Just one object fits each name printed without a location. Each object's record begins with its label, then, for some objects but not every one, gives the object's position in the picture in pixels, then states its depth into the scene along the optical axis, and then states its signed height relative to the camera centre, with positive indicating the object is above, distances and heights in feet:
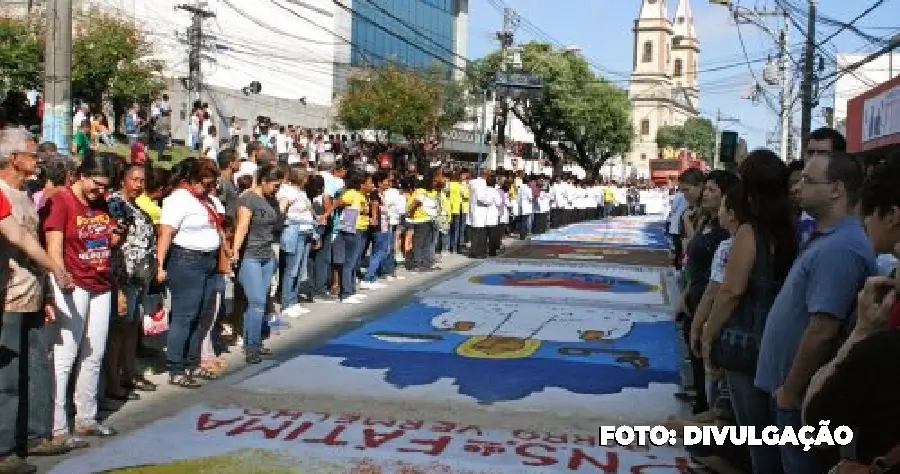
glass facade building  205.77 +33.86
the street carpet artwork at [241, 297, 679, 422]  26.16 -5.64
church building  475.31 +51.54
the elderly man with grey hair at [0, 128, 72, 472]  17.87 -2.24
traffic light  65.02 +2.93
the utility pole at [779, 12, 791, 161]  137.90 +12.05
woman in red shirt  20.04 -2.41
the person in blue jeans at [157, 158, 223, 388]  25.48 -2.07
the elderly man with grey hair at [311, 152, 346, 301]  42.28 -3.44
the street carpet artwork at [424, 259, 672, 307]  47.01 -5.31
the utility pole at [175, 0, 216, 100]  123.85 +16.38
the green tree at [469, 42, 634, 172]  194.70 +15.32
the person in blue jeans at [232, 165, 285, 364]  29.19 -2.45
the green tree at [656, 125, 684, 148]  424.87 +22.07
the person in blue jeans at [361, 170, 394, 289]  46.37 -2.50
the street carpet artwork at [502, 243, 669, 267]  67.99 -5.08
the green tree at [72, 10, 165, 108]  101.24 +10.87
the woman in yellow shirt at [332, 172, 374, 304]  42.96 -2.39
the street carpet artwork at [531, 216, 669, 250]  85.66 -4.85
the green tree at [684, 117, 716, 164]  425.69 +21.70
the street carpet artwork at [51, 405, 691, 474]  19.53 -5.78
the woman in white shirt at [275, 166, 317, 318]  36.19 -2.07
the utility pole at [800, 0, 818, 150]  99.91 +11.94
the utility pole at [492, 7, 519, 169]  157.28 +12.99
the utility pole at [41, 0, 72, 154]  39.75 +3.49
